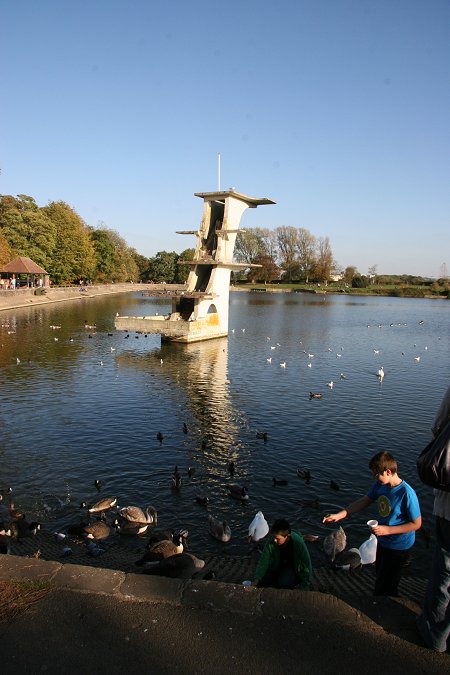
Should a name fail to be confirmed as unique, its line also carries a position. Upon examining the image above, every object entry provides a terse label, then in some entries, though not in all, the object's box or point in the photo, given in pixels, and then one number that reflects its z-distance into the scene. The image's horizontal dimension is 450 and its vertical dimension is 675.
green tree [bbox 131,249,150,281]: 176.38
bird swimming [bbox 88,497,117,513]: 13.53
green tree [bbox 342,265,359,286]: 186.50
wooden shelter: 76.99
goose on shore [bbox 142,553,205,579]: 8.85
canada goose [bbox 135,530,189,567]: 10.41
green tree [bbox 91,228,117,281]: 124.75
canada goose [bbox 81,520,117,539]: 12.27
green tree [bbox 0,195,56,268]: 84.75
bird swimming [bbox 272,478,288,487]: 15.54
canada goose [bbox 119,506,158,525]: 12.80
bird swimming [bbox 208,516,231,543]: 12.18
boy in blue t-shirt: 5.98
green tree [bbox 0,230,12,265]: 76.62
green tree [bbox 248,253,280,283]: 172.88
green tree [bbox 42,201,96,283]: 99.44
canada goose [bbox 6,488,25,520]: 12.80
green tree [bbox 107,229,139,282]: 140.73
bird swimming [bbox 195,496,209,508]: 14.13
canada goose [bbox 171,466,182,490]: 15.14
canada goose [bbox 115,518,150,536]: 12.55
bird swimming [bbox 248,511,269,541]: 12.09
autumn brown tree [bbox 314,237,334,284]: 173.75
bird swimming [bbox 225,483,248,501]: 14.47
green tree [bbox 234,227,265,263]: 181.38
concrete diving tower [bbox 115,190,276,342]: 42.88
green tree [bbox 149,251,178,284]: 169.00
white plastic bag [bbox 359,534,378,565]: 10.98
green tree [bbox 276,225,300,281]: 177.88
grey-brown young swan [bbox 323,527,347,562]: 11.43
